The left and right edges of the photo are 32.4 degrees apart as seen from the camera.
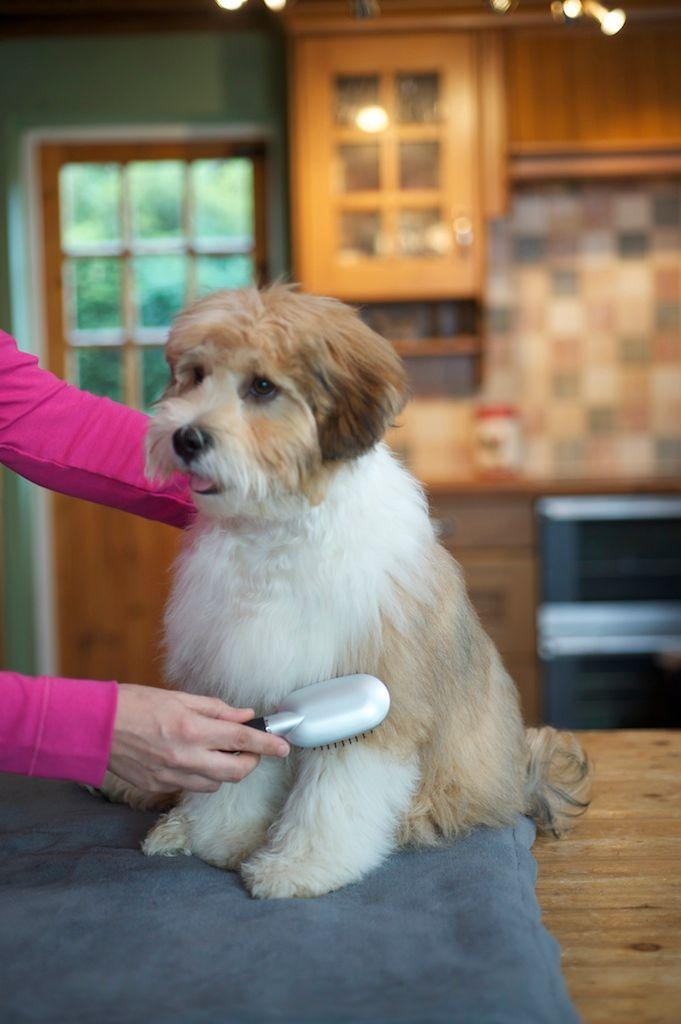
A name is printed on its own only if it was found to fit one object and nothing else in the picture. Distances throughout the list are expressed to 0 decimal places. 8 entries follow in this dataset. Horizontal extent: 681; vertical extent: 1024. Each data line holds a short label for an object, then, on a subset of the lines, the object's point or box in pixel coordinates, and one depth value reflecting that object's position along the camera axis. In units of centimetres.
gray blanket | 94
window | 465
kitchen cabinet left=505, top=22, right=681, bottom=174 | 420
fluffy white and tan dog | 126
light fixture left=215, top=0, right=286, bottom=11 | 218
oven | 389
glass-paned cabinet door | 409
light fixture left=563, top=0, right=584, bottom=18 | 232
